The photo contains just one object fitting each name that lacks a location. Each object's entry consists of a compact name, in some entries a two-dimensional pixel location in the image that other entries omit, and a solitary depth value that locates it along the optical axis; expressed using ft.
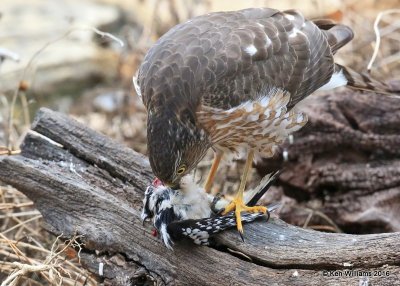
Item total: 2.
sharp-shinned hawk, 25.43
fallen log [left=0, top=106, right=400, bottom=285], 23.95
